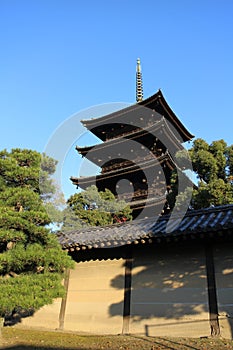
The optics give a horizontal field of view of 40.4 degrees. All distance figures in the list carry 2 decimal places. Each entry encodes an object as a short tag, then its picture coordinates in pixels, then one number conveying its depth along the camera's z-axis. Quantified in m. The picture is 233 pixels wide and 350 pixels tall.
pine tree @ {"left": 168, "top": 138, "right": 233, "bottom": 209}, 17.72
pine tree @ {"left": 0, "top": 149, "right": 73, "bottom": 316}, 6.10
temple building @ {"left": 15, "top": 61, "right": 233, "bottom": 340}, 6.79
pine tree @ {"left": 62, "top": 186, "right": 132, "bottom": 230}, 16.84
